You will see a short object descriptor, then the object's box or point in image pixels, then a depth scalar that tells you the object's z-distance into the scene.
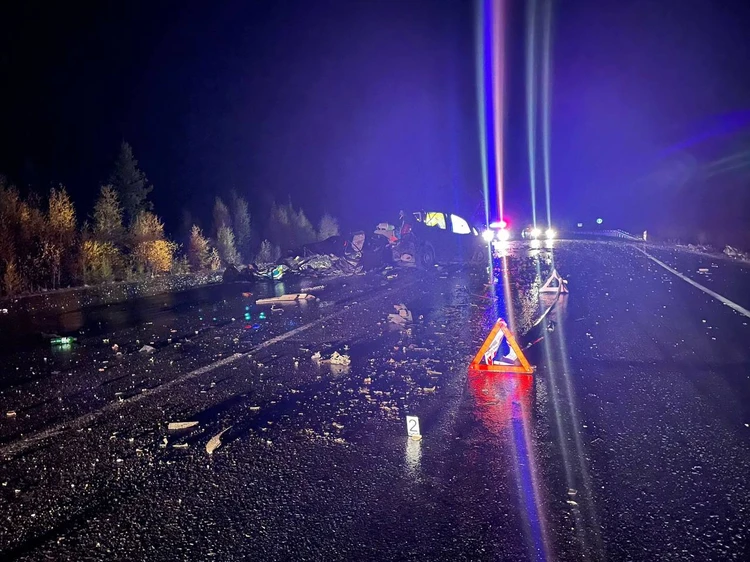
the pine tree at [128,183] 23.17
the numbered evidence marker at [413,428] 4.71
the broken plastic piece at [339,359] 7.24
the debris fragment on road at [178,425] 5.01
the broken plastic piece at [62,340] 9.12
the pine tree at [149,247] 19.61
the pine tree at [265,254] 25.02
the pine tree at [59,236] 16.50
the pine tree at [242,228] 25.55
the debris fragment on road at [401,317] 10.15
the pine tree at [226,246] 23.19
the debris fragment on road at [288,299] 13.41
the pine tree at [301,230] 29.59
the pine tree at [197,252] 21.68
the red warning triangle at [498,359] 6.55
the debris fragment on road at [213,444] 4.51
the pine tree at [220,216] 24.74
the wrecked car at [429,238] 22.56
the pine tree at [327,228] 31.75
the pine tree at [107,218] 18.83
